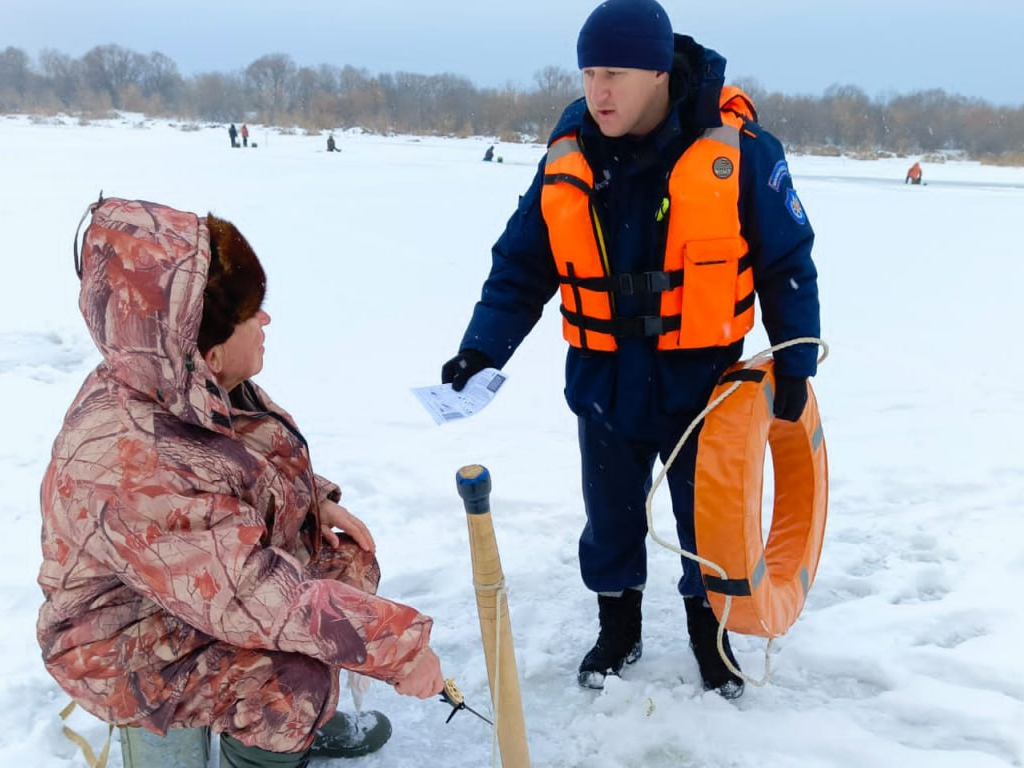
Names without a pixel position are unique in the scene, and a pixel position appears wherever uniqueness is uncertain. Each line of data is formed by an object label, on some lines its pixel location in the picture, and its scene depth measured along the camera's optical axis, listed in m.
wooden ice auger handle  1.77
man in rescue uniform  2.08
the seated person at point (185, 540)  1.57
